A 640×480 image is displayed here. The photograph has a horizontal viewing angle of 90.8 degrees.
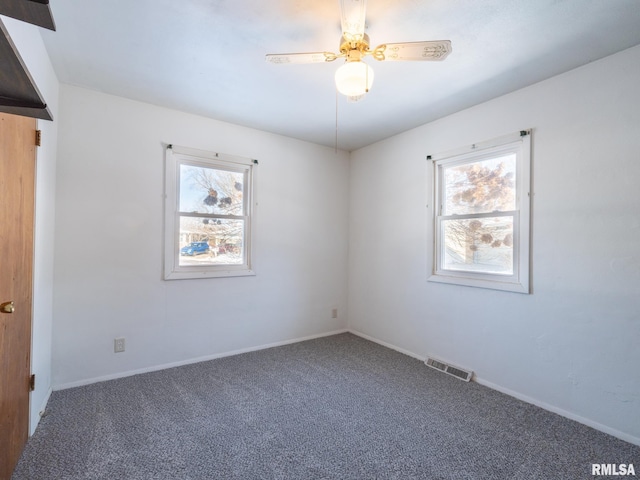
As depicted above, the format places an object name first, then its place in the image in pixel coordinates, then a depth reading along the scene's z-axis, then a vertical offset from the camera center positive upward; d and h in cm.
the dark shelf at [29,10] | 66 +50
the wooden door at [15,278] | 158 -22
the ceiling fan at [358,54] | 168 +108
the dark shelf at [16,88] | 75 +44
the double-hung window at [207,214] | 317 +29
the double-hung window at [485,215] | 267 +30
